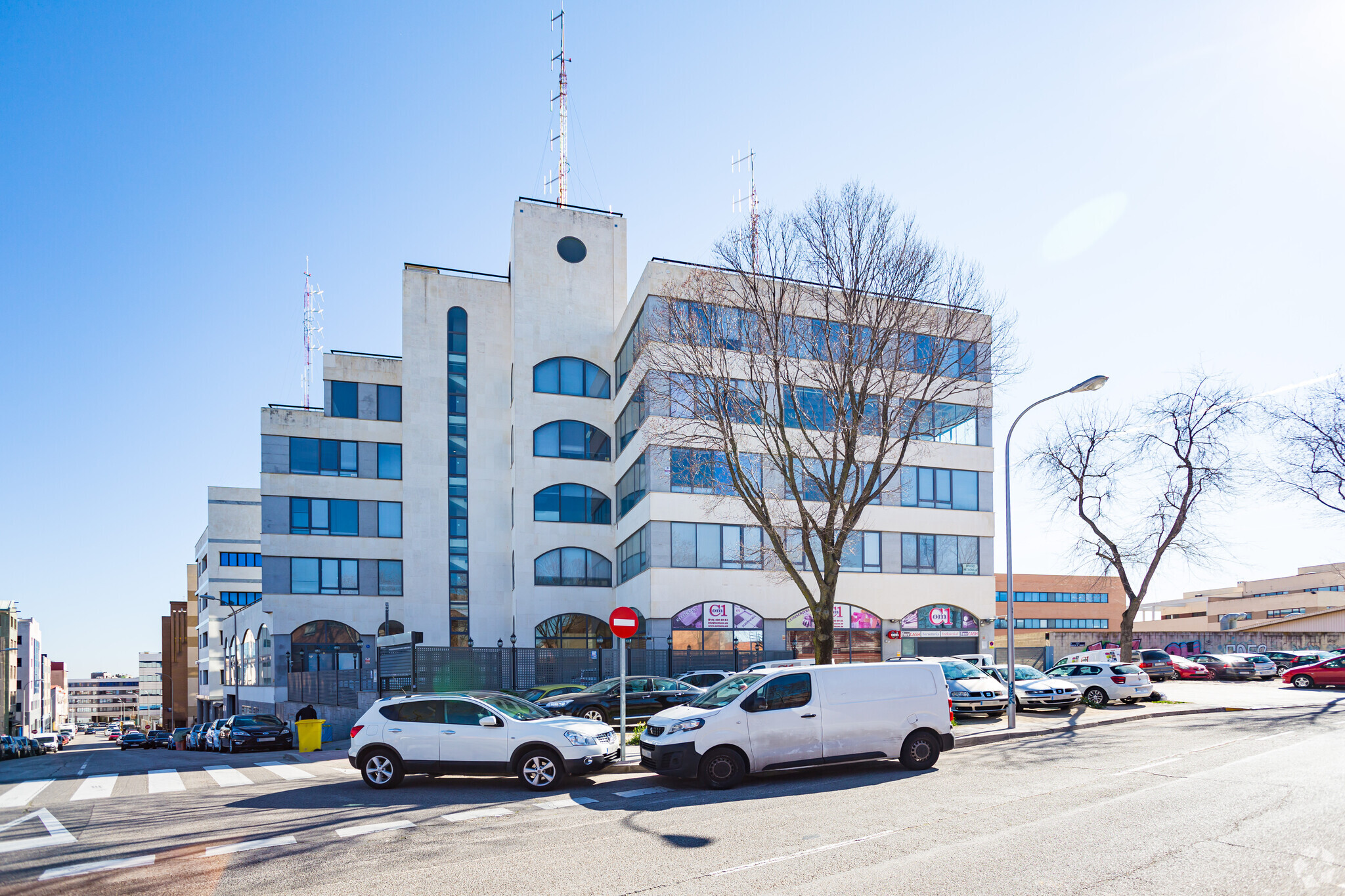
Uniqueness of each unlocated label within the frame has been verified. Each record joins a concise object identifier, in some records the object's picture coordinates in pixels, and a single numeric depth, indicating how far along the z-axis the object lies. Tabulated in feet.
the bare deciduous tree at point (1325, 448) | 102.78
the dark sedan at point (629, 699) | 78.33
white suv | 46.14
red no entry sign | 54.93
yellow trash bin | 85.61
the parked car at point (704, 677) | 96.12
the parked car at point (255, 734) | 102.99
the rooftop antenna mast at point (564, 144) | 158.81
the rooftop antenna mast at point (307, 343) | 205.87
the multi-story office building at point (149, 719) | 546.71
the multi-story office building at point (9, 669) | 290.97
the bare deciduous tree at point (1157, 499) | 117.19
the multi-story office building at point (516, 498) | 131.44
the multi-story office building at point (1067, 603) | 287.07
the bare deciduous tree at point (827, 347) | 71.36
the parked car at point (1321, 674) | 105.40
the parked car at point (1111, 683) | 85.81
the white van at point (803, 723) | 44.11
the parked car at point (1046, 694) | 78.02
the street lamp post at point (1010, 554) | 66.69
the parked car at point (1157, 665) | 126.21
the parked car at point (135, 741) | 199.59
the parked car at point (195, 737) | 131.64
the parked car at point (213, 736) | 111.14
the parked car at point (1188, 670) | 130.52
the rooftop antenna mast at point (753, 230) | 73.92
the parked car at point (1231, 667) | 128.88
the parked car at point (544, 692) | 88.02
